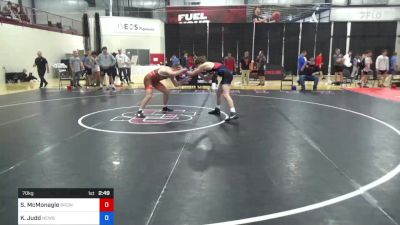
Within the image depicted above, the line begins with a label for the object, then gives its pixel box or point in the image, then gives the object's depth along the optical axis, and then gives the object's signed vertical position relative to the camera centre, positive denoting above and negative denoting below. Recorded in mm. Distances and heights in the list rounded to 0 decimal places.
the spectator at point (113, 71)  13720 -207
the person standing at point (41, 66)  14492 -29
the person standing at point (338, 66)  15448 +40
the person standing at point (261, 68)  15727 -67
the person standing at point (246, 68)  15581 -72
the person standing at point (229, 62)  16062 +197
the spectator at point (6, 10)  16616 +2642
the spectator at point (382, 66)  14141 +45
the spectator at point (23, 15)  18614 +2690
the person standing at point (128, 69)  15855 -149
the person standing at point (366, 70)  14383 -143
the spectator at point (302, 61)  13258 +215
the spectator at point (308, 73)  13242 -238
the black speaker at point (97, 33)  21375 +1959
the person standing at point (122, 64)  15538 +78
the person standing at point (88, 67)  14344 -60
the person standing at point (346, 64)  15625 +133
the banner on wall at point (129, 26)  21922 +2546
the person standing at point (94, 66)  14047 -17
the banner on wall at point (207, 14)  24234 +3615
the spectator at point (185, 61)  17517 +255
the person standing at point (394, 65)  15428 +98
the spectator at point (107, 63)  13383 +104
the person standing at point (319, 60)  19750 +356
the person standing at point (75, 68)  14570 -104
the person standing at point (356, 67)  16734 -1
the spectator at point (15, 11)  17709 +2755
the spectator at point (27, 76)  17416 -539
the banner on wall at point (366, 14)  22703 +3486
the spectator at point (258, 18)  23766 +3271
